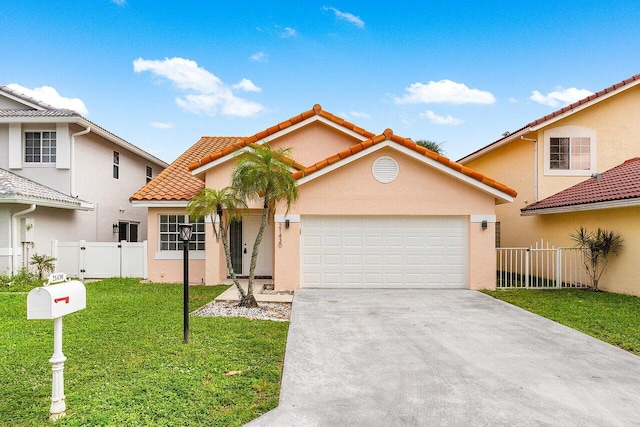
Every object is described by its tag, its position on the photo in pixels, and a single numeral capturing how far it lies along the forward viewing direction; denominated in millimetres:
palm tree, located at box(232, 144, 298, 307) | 8548
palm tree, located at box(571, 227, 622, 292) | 11250
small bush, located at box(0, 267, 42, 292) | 11531
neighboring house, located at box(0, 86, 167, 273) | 12502
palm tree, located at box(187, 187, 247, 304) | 8719
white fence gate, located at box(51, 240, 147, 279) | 13656
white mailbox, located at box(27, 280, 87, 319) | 3549
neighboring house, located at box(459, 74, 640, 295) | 13805
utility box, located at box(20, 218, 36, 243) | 12734
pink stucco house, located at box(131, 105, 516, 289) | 11359
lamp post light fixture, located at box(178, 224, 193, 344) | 6055
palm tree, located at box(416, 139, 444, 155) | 29398
